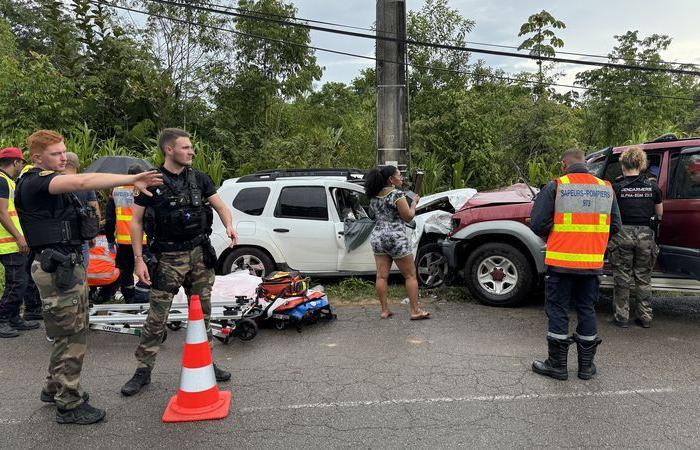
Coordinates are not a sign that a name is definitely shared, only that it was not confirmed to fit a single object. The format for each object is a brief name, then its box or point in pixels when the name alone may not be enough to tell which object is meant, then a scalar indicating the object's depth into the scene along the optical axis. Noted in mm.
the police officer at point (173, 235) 3832
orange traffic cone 3557
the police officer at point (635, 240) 5281
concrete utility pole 8102
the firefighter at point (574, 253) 4070
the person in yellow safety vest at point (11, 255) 5332
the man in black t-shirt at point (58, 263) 3426
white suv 7113
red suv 5430
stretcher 5023
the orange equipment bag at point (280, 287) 5633
